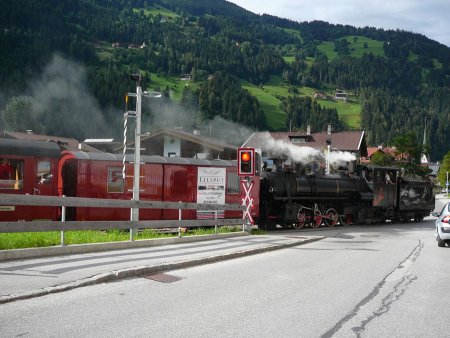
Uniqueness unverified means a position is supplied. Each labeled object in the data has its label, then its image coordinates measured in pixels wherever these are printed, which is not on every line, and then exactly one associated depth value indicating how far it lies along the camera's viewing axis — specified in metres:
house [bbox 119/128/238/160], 41.03
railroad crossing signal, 17.52
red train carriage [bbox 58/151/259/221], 18.48
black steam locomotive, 22.91
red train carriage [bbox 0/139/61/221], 16.33
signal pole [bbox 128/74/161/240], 14.64
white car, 15.81
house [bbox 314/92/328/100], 169.45
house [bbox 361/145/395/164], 90.56
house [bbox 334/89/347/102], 175.12
